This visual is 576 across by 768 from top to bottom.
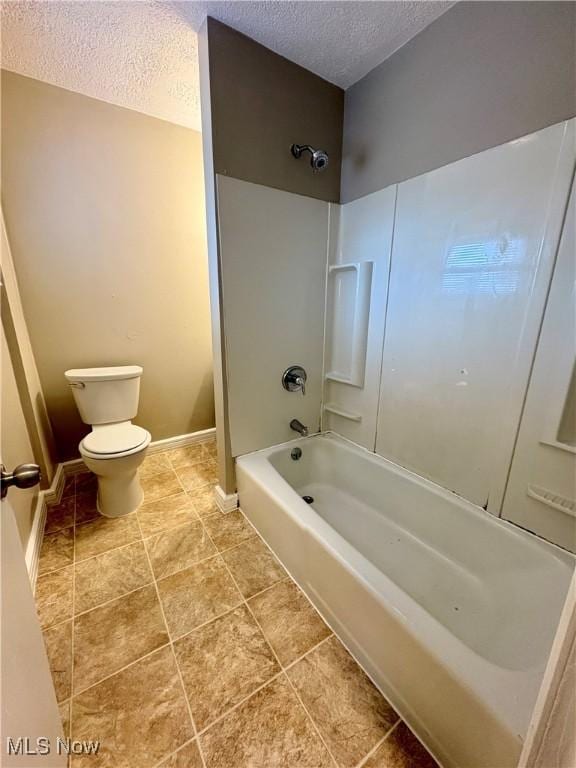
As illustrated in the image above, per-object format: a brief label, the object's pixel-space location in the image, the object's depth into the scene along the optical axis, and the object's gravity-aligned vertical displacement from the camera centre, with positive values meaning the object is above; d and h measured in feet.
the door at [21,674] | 1.53 -2.07
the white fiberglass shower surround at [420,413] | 2.93 -1.62
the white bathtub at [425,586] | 2.39 -3.17
